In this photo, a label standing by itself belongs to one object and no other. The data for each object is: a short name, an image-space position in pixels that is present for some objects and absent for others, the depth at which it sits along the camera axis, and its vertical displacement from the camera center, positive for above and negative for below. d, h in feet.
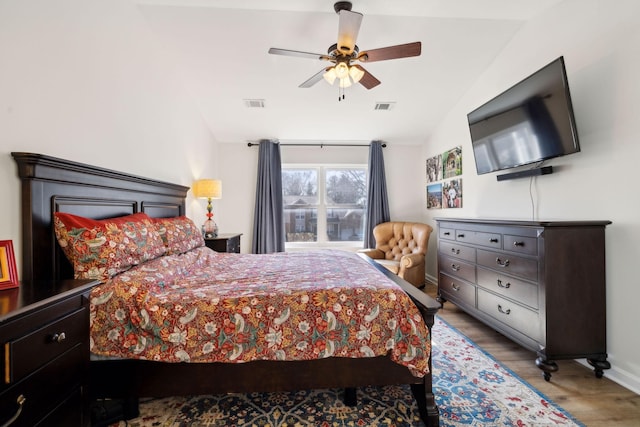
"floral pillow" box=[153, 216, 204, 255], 7.40 -0.53
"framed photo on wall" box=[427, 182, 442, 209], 14.62 +0.69
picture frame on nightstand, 3.83 -0.65
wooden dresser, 6.51 -1.89
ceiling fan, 6.74 +3.95
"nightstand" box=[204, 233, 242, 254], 11.34 -1.16
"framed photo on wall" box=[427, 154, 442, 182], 14.53 +2.09
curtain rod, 16.25 +3.69
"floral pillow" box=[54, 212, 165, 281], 4.94 -0.52
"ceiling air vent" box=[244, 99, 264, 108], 12.47 +4.71
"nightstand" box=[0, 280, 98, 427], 2.88 -1.52
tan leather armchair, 12.78 -1.84
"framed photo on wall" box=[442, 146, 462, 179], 12.85 +2.12
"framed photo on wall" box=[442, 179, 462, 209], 12.92 +0.70
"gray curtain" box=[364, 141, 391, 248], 15.92 +0.98
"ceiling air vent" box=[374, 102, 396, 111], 12.98 +4.66
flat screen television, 6.84 +2.29
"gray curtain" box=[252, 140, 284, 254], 15.57 +0.45
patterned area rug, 5.26 -3.74
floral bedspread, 4.72 -1.78
